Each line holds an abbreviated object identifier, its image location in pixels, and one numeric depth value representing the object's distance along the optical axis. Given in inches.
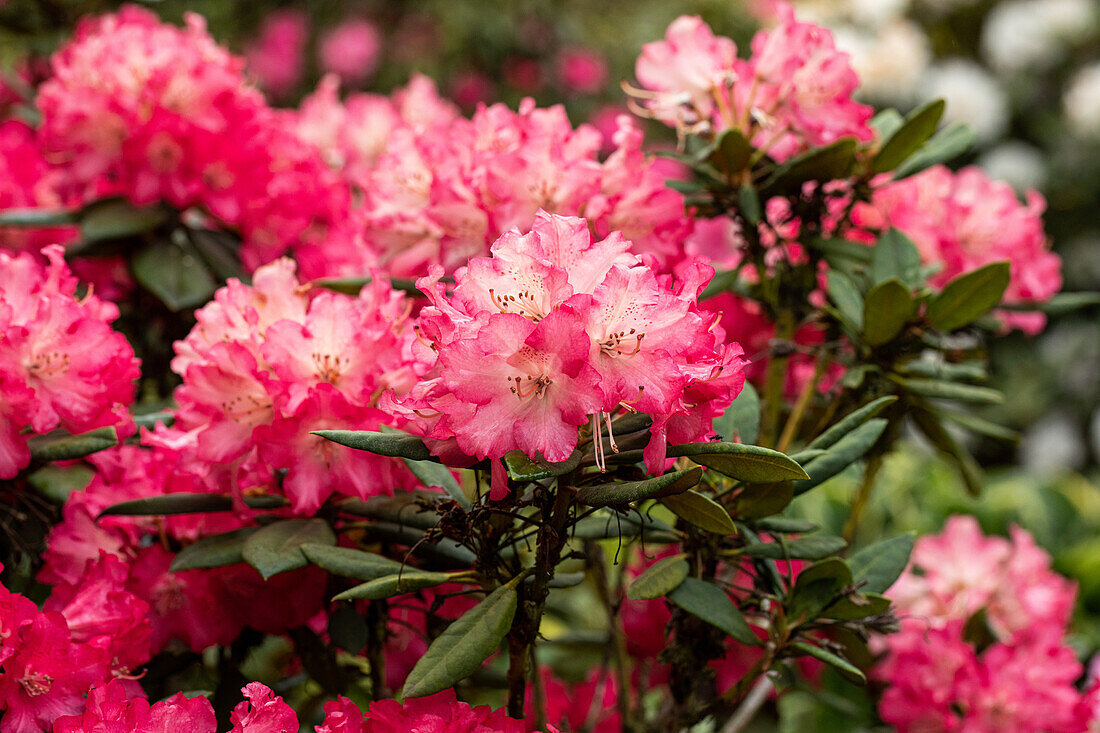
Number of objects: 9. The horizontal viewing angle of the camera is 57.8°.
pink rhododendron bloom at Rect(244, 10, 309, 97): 144.7
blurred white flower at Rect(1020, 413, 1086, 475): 179.2
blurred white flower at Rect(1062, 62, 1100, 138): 169.8
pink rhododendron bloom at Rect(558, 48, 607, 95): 145.9
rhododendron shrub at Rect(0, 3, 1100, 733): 27.1
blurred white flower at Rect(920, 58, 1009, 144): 173.5
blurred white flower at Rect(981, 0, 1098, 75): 175.3
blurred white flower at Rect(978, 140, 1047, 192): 174.7
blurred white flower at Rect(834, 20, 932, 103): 170.2
